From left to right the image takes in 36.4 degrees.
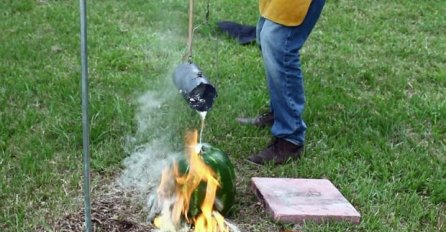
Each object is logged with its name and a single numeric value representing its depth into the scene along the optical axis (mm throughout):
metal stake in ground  2209
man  3340
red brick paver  3043
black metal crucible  2855
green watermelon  2885
